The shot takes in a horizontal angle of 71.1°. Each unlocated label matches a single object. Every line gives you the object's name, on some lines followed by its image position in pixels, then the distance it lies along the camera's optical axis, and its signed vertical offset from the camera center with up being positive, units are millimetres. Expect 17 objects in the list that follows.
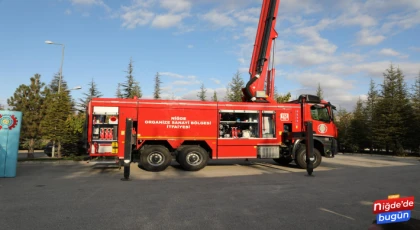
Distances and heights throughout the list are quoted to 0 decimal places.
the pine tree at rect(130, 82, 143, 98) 37109 +6512
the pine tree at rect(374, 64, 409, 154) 27750 +2774
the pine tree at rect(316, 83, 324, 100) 43812 +7545
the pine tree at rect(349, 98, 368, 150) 33312 +1297
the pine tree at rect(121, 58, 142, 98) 38031 +7002
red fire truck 12164 +588
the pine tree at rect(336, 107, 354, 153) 34197 +1339
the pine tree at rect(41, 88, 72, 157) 16906 +1071
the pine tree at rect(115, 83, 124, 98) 41944 +6914
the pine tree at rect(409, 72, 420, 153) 26884 +1750
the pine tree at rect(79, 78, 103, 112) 48006 +7908
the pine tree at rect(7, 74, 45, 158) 17797 +1946
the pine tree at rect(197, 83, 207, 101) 44062 +6901
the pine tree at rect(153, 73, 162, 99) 43062 +8039
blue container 10336 -172
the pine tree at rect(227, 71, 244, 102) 38275 +6988
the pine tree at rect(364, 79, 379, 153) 30281 +3127
